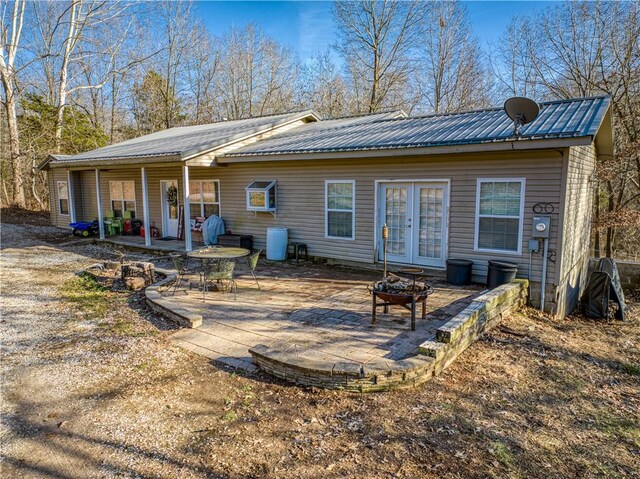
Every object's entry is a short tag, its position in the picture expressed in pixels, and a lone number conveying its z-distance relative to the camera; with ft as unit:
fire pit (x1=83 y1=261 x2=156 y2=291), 27.04
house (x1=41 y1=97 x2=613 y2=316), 24.29
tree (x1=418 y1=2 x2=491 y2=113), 75.66
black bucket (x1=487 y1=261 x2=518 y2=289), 23.95
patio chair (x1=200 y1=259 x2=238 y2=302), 23.52
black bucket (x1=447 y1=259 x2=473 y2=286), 25.95
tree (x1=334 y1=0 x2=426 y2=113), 72.23
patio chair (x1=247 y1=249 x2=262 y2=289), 25.48
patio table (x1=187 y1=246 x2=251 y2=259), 24.24
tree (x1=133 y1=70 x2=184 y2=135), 88.38
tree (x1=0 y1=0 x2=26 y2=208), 66.28
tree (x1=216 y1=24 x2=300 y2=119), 88.26
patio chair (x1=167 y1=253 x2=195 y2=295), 24.03
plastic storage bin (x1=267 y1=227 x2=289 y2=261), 34.83
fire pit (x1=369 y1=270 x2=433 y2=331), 17.80
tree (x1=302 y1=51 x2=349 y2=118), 81.25
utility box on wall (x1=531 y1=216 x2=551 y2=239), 23.52
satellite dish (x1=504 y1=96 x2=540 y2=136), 23.38
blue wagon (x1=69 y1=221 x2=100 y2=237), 50.88
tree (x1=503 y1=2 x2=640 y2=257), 44.83
